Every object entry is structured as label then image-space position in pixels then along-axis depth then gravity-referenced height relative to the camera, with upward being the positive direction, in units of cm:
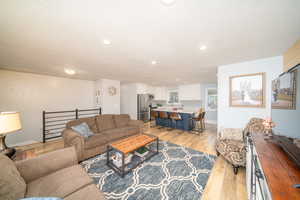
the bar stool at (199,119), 434 -94
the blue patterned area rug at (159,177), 152 -140
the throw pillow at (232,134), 233 -82
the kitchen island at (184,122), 441 -104
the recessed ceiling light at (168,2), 96 +92
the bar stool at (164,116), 479 -81
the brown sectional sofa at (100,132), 228 -97
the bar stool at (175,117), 446 -82
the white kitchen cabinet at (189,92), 594 +42
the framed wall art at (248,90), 245 +22
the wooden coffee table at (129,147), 192 -99
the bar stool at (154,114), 515 -77
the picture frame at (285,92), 104 +8
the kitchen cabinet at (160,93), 733 +43
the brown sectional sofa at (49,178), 90 -92
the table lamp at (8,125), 136 -37
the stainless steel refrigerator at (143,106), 593 -46
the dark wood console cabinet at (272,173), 63 -57
